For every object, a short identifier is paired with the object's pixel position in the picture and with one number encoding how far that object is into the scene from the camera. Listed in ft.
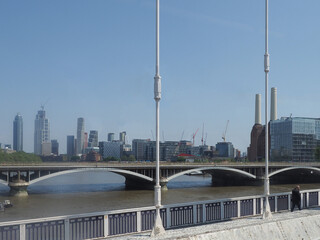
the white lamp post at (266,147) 46.44
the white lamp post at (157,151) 36.11
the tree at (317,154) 370.32
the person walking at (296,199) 52.47
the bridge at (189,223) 32.96
